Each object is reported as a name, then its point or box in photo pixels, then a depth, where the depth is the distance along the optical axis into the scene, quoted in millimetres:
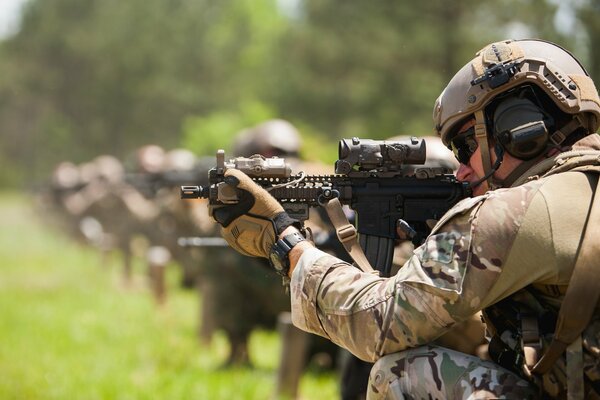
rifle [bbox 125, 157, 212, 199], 25031
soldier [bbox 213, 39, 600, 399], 5754
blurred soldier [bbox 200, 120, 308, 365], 16031
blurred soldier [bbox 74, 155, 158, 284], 35062
